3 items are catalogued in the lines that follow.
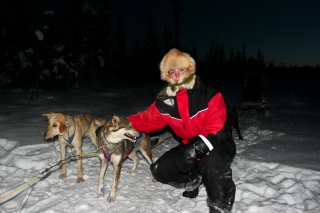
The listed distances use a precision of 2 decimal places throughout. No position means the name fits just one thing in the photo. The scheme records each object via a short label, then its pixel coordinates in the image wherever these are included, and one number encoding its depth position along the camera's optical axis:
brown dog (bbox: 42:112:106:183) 4.11
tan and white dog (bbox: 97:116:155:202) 3.85
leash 3.67
